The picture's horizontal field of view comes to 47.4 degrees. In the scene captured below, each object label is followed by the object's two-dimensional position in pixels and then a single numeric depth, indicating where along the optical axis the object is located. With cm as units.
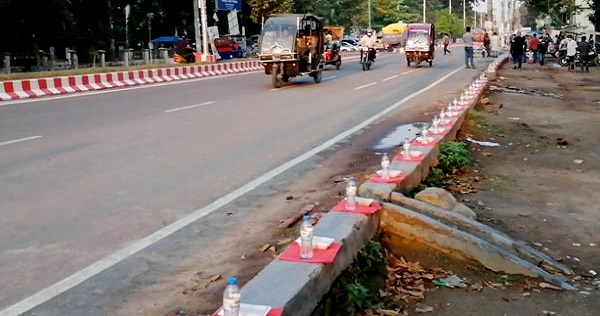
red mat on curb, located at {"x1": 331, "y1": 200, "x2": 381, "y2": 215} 510
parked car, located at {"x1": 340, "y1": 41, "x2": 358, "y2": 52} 7044
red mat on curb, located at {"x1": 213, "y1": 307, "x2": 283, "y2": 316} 327
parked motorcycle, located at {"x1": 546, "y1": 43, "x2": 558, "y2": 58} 4591
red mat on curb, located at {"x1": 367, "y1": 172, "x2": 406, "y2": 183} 608
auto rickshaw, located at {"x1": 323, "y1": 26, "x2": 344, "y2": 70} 3297
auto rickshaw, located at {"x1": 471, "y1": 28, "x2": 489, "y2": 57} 4882
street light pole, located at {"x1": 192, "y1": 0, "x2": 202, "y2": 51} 3734
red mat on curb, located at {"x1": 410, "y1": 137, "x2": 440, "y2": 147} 811
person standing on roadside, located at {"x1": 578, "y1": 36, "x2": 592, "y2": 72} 3219
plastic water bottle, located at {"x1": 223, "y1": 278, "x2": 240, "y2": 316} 305
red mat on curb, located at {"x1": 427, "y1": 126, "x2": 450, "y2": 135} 912
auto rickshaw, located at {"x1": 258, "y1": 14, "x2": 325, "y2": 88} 2183
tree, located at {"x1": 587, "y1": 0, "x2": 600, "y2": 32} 3633
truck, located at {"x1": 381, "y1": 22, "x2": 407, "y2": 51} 7416
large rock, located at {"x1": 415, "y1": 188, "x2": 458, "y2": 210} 616
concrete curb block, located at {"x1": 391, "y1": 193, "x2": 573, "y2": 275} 524
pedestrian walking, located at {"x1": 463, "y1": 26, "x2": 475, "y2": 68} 3060
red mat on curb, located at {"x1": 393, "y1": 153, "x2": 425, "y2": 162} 714
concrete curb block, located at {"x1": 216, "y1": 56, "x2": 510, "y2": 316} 351
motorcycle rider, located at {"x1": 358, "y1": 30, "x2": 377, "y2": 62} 3244
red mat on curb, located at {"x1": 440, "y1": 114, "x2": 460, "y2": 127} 998
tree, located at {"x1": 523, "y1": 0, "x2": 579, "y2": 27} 4520
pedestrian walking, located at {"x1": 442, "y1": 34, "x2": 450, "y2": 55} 5269
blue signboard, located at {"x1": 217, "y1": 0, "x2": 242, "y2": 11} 4212
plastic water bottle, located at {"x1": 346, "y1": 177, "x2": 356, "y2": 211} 513
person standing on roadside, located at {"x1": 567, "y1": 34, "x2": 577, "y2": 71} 3322
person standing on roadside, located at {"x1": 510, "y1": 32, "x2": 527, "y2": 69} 3338
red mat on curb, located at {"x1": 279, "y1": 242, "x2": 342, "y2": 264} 402
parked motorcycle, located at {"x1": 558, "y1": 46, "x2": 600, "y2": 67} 3389
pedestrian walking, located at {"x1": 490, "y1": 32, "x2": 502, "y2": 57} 5025
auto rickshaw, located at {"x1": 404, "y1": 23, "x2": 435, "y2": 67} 3466
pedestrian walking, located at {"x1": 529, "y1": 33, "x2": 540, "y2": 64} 3906
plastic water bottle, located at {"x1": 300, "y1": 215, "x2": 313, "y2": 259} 405
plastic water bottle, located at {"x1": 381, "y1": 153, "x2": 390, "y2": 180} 615
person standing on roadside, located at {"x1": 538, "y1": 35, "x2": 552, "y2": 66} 3847
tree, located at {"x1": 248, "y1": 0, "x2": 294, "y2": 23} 4956
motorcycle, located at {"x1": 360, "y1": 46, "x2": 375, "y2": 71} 3284
